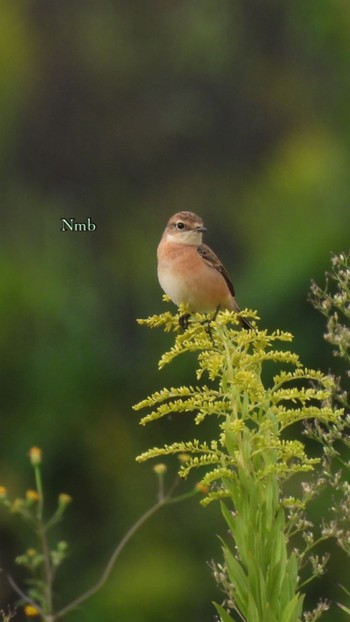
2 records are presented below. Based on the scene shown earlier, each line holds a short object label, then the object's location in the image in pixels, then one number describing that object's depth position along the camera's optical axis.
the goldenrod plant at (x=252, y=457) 11.41
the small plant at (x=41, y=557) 9.13
